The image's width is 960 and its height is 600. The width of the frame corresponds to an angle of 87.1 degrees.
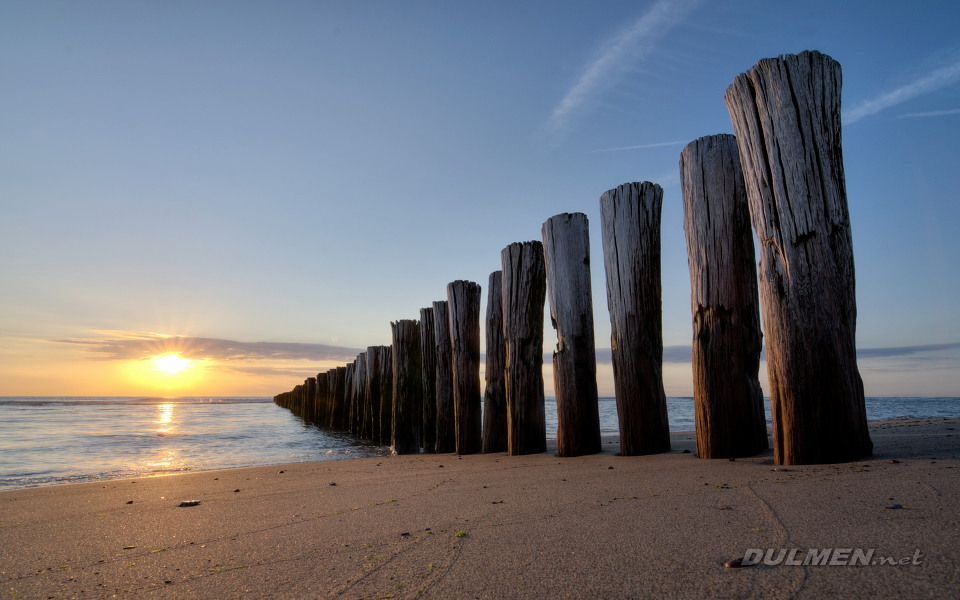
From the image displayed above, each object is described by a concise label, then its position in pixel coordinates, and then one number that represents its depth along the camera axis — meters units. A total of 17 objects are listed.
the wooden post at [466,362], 6.38
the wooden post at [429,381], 7.28
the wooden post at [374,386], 10.78
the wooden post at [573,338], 4.68
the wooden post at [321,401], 19.62
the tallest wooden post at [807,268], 2.84
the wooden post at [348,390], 14.73
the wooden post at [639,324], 4.18
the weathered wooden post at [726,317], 3.52
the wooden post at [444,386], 6.88
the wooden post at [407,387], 7.93
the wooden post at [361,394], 12.29
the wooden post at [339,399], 16.34
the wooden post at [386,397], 10.05
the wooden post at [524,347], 5.29
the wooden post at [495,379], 5.91
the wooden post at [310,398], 22.05
